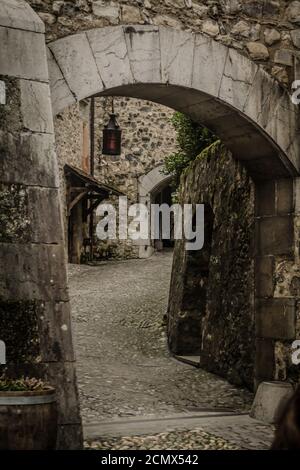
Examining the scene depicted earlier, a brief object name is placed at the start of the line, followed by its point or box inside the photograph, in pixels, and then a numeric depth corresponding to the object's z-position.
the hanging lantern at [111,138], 13.41
